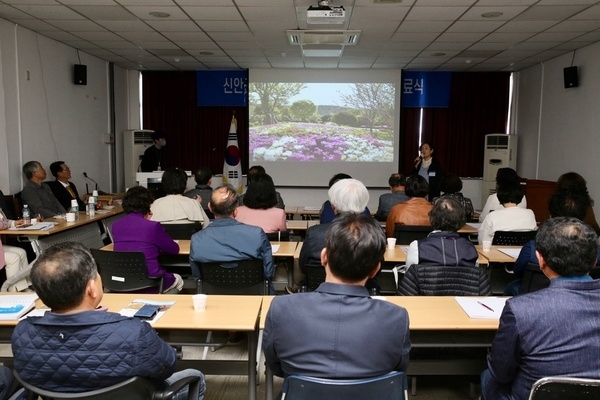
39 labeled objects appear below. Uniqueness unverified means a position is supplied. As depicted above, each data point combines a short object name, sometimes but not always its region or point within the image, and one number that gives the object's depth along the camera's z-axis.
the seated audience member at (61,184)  6.53
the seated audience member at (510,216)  4.19
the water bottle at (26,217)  5.01
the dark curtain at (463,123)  9.63
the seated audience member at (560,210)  3.15
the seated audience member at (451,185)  5.35
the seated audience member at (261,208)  4.26
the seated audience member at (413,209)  4.48
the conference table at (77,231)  4.71
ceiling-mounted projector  4.92
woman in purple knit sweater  3.59
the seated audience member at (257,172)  5.91
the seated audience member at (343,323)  1.57
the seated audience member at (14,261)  4.64
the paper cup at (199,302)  2.36
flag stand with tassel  9.48
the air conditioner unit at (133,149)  9.19
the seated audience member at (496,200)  5.44
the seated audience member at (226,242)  3.25
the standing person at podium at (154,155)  9.23
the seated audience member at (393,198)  5.48
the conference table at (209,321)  2.20
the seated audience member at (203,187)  5.77
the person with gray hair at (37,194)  5.74
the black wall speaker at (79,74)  7.43
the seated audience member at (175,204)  4.63
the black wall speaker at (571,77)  7.16
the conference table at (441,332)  2.22
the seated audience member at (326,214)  4.60
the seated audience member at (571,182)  4.53
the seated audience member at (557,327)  1.67
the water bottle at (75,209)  5.52
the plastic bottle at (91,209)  5.82
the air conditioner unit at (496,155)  9.02
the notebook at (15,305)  2.30
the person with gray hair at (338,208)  3.24
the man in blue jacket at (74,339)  1.62
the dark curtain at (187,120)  9.83
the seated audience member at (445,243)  2.82
